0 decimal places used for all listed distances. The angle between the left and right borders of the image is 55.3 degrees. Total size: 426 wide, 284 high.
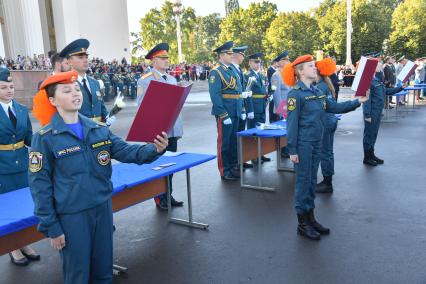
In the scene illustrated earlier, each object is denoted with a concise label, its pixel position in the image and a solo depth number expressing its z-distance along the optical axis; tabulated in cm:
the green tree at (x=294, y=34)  3781
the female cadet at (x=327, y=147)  545
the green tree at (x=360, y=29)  3328
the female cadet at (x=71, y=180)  227
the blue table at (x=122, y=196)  267
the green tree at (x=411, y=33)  3238
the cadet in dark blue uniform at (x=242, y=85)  674
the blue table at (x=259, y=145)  586
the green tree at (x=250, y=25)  4622
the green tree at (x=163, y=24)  5975
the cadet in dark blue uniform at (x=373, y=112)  677
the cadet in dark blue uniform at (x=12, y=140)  362
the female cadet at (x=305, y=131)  396
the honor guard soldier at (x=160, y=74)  509
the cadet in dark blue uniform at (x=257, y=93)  798
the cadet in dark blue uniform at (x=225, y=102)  629
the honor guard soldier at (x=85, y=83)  417
